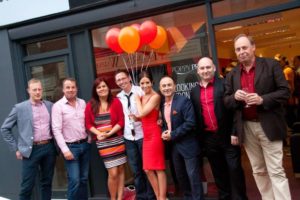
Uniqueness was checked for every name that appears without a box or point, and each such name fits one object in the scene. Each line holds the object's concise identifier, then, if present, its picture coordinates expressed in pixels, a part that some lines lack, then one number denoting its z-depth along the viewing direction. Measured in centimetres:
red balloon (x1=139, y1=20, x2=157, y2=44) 511
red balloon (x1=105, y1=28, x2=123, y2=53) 525
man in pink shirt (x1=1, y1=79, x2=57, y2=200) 521
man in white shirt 514
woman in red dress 481
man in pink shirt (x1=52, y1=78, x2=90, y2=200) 519
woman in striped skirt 512
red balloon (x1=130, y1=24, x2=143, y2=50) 517
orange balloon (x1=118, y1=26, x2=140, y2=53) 504
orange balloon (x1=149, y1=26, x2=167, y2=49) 533
